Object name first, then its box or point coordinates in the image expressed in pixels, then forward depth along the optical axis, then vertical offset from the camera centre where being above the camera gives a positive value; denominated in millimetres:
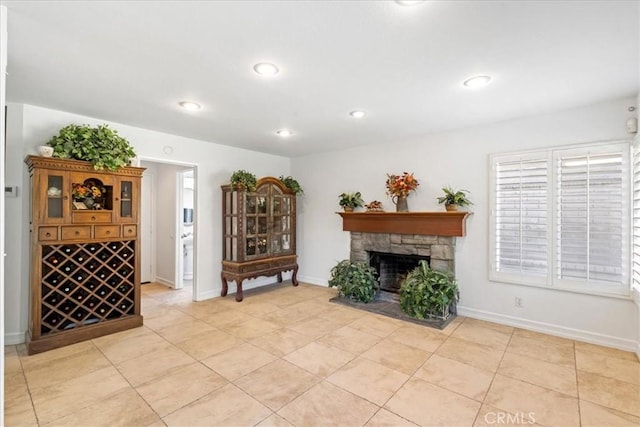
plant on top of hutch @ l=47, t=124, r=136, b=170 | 3070 +713
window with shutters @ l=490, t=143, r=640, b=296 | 3004 -31
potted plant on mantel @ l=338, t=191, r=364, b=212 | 4930 +224
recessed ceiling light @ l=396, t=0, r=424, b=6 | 1564 +1101
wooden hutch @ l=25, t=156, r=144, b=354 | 2932 -401
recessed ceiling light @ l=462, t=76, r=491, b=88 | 2475 +1115
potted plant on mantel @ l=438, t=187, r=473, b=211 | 3846 +198
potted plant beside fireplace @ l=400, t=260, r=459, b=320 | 3646 -963
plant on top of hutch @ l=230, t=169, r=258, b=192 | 4582 +520
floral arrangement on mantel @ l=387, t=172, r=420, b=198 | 4285 +437
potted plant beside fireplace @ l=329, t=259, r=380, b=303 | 4410 -975
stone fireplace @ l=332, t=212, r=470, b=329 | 3936 -419
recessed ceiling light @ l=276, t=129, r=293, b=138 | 4051 +1123
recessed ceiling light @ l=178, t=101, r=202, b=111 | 3053 +1116
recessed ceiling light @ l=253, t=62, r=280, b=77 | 2252 +1109
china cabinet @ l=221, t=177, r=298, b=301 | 4652 -282
